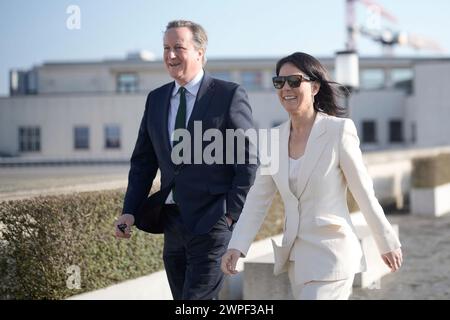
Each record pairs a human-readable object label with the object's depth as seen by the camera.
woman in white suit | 7.08
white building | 73.75
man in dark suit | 8.33
